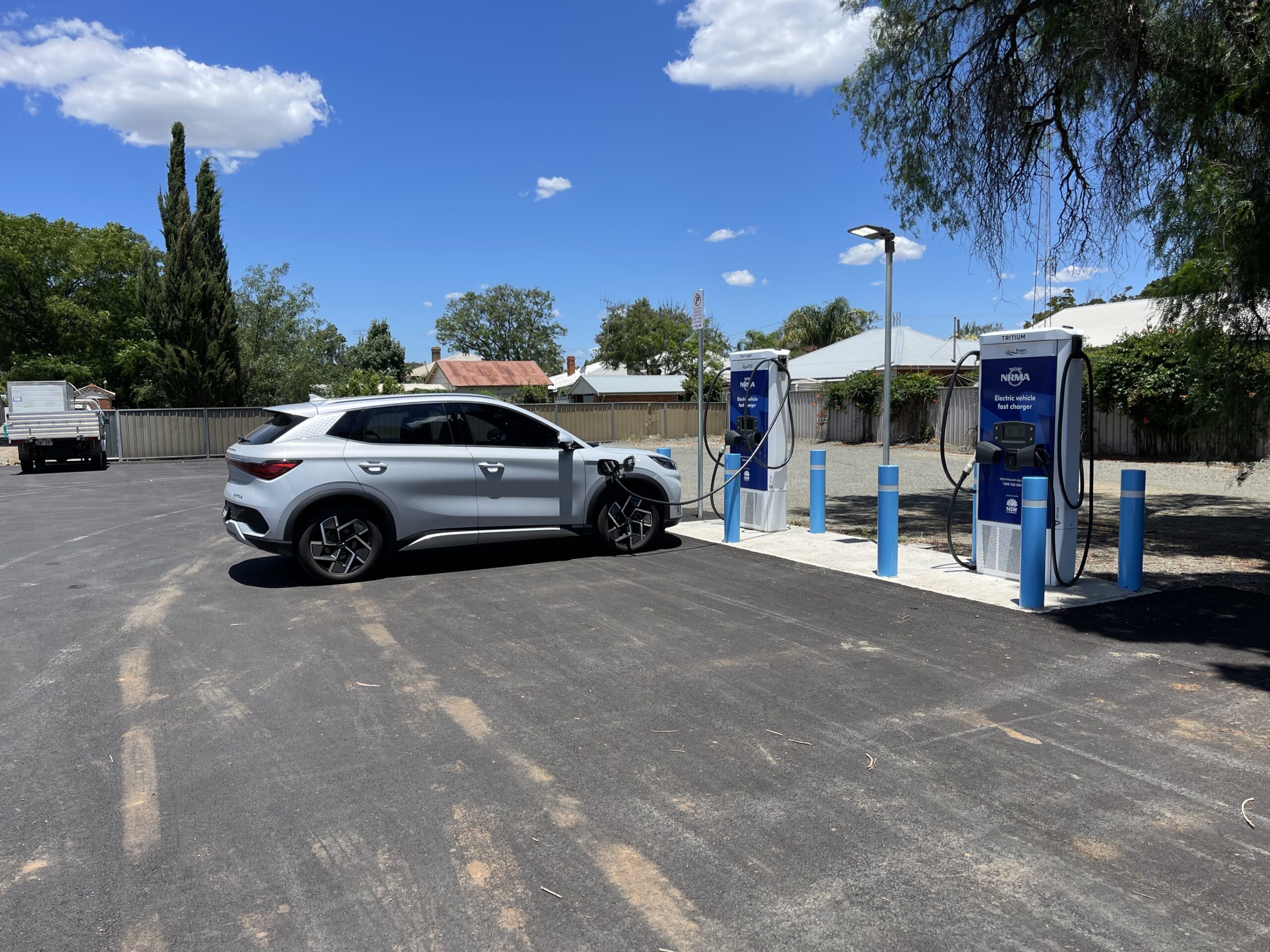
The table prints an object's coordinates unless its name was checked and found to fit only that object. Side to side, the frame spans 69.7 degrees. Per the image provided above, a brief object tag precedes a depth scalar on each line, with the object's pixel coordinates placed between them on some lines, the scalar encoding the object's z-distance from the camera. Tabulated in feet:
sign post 36.22
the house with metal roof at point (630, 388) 207.10
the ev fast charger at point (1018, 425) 24.58
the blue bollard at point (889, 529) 26.78
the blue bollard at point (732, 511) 33.55
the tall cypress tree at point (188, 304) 105.29
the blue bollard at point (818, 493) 34.81
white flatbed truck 74.54
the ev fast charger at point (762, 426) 34.30
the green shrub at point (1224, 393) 30.89
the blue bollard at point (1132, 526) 23.85
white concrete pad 24.17
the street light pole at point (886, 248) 31.96
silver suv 25.86
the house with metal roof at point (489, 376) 244.83
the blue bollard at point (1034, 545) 22.53
